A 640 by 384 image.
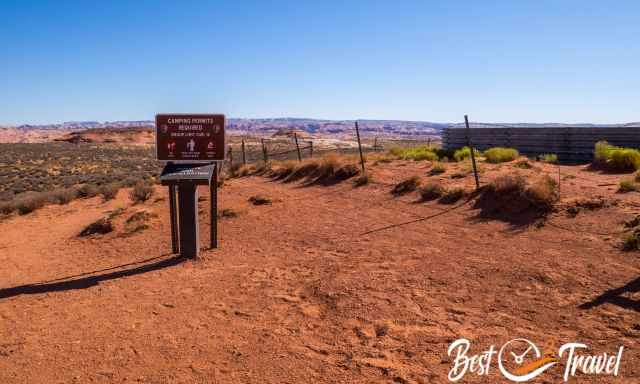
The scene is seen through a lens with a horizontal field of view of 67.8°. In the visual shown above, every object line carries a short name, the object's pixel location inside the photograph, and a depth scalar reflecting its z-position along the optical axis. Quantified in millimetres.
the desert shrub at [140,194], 16203
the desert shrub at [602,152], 15127
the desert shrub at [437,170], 14641
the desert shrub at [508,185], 10062
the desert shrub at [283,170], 19734
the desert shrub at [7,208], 15775
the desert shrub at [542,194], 9273
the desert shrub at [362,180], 14680
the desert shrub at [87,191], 19047
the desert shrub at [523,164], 14706
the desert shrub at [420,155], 19797
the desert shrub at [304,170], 18141
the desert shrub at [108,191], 17922
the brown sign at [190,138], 8156
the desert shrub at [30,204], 15648
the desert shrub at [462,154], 19116
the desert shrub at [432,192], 11774
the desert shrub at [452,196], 11284
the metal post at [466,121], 11877
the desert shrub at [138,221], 10984
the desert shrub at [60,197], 17312
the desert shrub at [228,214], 11924
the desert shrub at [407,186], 12913
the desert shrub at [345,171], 15969
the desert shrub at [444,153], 21281
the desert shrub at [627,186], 9773
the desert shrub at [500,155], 17133
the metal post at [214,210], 8695
